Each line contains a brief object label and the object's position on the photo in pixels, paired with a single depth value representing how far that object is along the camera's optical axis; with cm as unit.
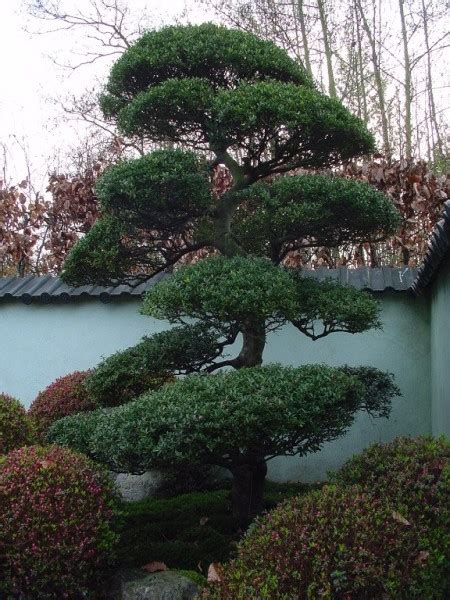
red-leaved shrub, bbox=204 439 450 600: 264
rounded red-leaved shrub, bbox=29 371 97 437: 609
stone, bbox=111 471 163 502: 559
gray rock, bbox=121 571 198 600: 333
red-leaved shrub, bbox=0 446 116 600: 332
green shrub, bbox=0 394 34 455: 496
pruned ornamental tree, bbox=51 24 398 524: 396
